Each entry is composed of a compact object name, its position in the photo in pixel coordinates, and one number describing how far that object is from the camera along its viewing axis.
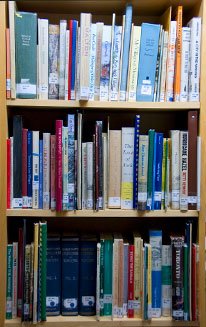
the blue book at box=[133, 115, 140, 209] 1.32
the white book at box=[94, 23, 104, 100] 1.31
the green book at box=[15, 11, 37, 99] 1.28
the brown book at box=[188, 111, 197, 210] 1.33
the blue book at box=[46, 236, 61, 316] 1.37
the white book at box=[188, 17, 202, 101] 1.32
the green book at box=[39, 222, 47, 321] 1.30
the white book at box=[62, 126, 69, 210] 1.31
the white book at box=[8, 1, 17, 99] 1.27
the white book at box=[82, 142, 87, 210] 1.33
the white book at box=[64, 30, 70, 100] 1.30
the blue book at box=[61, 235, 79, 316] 1.38
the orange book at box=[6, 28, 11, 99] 1.28
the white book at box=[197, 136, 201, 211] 1.33
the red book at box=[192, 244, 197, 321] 1.34
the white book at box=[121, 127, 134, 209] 1.34
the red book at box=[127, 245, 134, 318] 1.35
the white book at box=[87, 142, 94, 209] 1.33
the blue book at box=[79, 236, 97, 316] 1.38
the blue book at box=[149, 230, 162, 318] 1.36
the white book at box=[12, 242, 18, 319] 1.34
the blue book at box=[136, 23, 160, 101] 1.32
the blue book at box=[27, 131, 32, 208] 1.32
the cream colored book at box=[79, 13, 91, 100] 1.27
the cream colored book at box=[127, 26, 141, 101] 1.32
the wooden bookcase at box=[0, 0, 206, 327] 1.30
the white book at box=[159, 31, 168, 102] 1.33
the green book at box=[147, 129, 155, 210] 1.33
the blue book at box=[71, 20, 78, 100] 1.29
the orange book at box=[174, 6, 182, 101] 1.32
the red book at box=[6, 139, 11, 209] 1.31
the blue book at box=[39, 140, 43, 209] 1.33
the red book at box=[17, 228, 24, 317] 1.33
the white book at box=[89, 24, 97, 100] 1.30
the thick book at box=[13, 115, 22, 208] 1.31
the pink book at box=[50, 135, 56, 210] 1.32
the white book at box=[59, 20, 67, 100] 1.30
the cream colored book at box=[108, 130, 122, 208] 1.34
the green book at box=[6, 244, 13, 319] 1.34
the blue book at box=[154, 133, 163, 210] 1.34
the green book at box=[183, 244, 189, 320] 1.34
